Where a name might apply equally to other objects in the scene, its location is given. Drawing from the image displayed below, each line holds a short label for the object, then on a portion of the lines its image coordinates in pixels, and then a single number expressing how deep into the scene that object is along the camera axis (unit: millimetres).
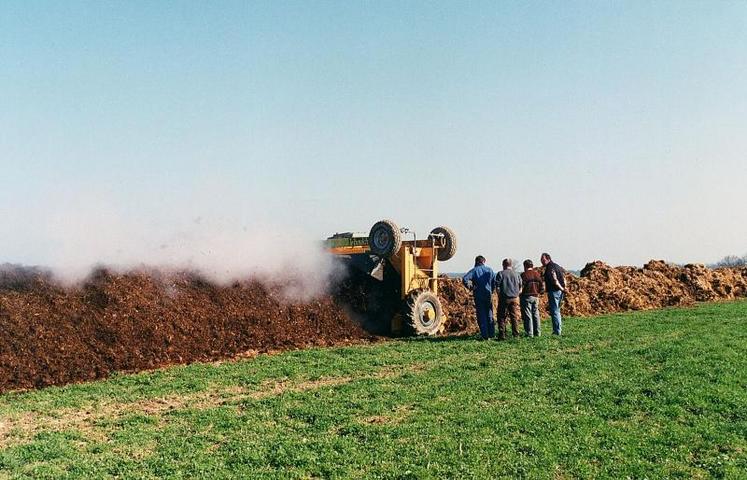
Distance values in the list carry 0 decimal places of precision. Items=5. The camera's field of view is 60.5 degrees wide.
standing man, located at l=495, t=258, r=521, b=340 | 16828
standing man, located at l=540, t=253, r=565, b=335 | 17219
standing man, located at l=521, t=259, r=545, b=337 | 17062
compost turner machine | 18422
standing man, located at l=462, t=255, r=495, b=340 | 17188
